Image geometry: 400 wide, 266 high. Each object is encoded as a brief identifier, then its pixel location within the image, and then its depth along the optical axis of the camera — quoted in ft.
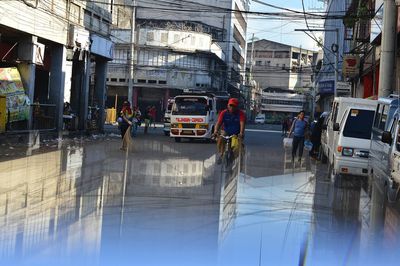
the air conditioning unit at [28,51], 82.79
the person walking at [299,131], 65.57
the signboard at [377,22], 78.18
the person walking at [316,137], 71.75
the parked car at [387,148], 34.86
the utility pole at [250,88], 355.36
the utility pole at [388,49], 60.54
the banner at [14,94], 77.20
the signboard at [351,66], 109.19
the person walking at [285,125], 141.59
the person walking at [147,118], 120.37
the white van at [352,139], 48.21
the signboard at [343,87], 121.29
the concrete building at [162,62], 207.21
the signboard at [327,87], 176.33
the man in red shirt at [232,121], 47.55
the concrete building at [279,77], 382.01
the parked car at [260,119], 307.58
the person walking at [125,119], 68.03
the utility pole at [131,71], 143.74
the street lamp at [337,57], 133.42
